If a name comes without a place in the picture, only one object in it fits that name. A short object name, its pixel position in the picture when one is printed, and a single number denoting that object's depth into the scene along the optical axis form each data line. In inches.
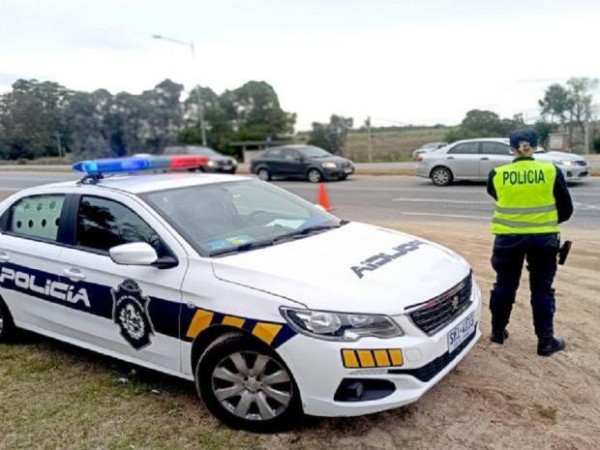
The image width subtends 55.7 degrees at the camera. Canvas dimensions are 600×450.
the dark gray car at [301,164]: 796.0
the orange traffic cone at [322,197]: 361.9
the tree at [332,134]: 1469.0
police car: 113.2
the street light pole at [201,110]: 1343.5
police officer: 153.0
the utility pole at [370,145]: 1228.3
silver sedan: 587.8
